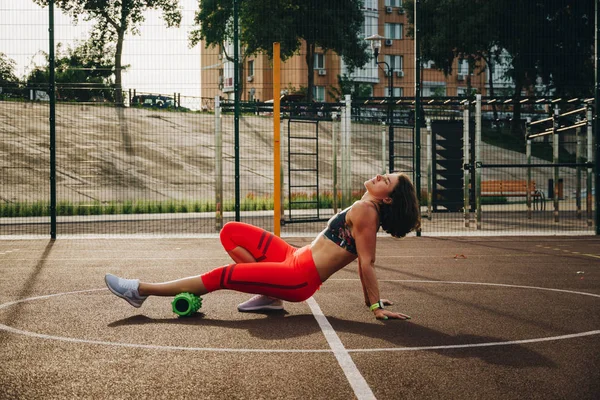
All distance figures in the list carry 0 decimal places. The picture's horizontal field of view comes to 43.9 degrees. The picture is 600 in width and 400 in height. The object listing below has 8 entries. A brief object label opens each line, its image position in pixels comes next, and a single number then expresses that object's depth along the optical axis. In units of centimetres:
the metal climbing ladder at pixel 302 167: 2120
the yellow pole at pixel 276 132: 1053
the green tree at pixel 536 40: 1366
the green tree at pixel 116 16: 1222
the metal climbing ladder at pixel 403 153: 2747
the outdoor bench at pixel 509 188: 2048
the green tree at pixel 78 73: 1251
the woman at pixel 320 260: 510
